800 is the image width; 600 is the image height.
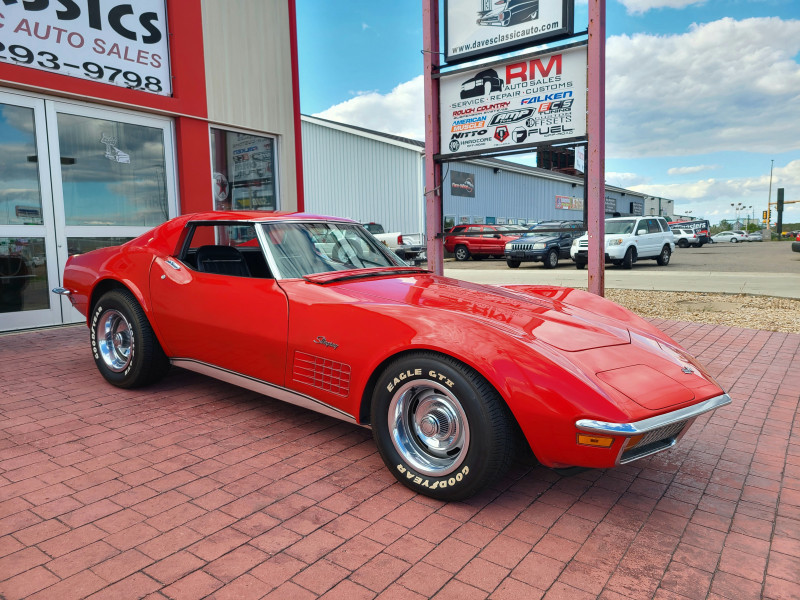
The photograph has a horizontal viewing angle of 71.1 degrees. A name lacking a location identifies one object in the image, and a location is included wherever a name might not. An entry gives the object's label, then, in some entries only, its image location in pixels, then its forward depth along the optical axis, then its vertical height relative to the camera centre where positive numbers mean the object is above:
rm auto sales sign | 5.85 +1.50
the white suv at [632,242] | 16.70 -0.19
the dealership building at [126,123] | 6.15 +1.57
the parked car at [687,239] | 39.53 -0.29
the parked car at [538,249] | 18.06 -0.36
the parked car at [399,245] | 18.53 -0.16
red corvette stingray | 2.26 -0.53
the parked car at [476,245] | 23.38 -0.25
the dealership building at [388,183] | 21.88 +2.62
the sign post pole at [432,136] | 6.80 +1.26
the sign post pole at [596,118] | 5.64 +1.20
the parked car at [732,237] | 59.69 -0.32
